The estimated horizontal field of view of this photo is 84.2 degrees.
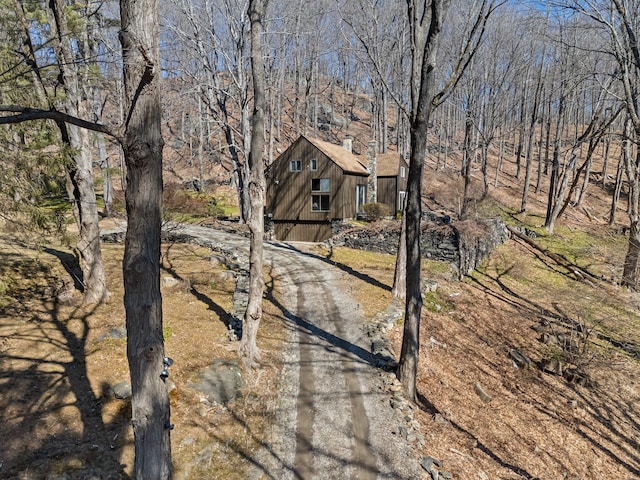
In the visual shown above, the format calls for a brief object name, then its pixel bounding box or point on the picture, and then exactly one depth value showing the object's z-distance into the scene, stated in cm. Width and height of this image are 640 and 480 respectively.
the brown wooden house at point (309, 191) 2575
